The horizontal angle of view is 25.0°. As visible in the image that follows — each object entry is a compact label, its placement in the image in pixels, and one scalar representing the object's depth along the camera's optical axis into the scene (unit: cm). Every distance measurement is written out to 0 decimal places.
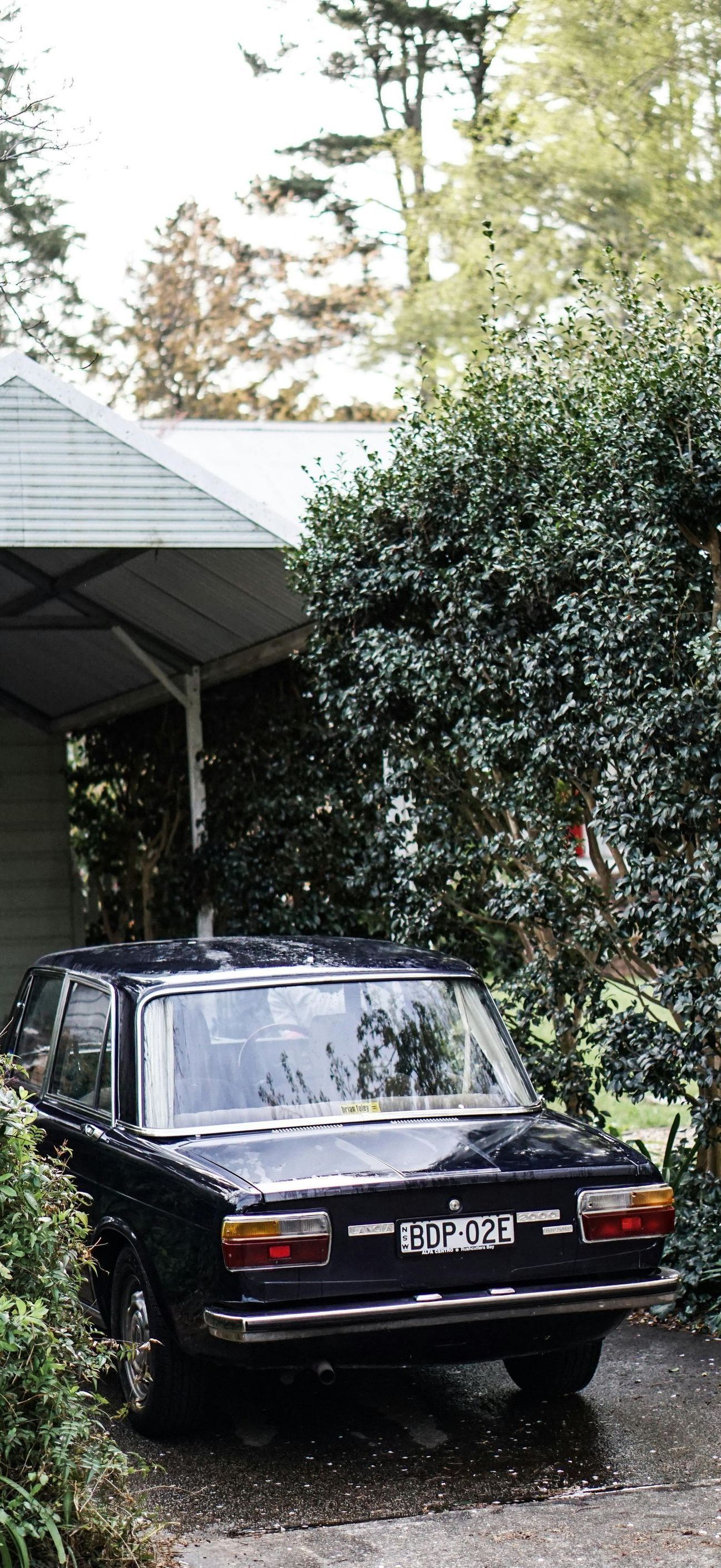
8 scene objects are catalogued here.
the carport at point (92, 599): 961
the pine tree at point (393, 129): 3195
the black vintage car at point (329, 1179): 487
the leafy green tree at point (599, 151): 2709
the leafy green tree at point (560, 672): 676
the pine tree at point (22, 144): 661
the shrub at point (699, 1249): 684
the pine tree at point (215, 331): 3247
